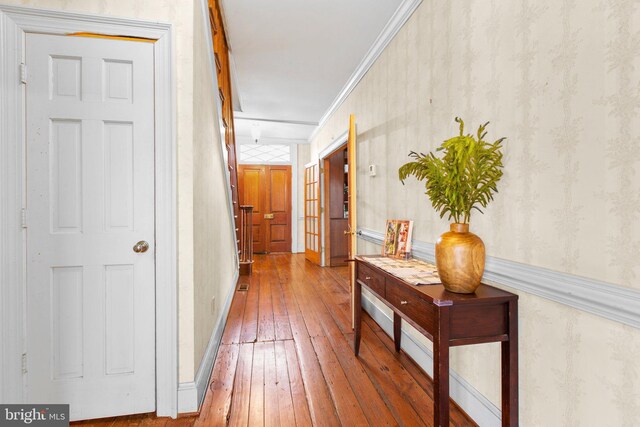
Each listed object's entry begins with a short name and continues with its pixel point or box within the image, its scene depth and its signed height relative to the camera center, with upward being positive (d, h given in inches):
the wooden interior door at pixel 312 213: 217.2 -1.9
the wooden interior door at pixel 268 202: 267.7 +7.8
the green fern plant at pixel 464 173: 50.7 +6.6
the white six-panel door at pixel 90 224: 58.5 -2.7
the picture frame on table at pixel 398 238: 85.7 -8.6
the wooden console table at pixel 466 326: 47.5 -19.5
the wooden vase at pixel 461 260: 50.0 -8.6
